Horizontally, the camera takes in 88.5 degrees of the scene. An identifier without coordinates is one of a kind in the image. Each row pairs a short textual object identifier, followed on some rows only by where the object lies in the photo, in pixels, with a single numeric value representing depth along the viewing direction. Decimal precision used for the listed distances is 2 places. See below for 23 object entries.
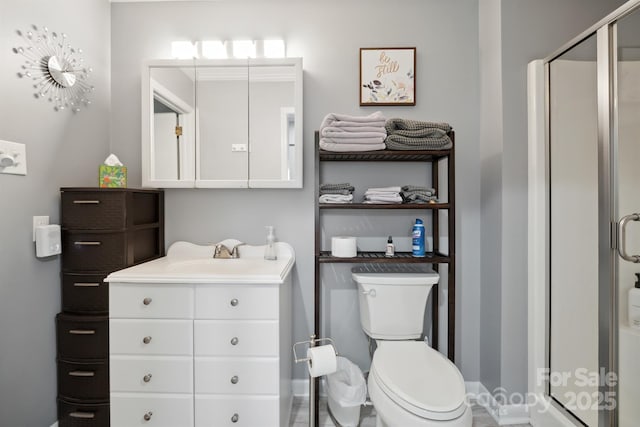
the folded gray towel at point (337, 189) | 1.82
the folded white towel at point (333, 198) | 1.80
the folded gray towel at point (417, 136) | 1.73
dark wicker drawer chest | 1.62
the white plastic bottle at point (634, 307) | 1.43
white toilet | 1.23
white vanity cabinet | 1.50
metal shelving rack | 1.73
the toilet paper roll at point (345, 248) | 1.80
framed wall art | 2.01
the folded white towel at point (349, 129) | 1.70
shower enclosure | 1.39
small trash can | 1.72
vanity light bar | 2.02
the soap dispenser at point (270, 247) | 1.95
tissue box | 1.82
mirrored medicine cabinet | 1.94
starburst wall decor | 1.54
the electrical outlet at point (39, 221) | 1.56
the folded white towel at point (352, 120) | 1.70
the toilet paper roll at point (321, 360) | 1.21
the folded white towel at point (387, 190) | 1.81
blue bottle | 1.82
